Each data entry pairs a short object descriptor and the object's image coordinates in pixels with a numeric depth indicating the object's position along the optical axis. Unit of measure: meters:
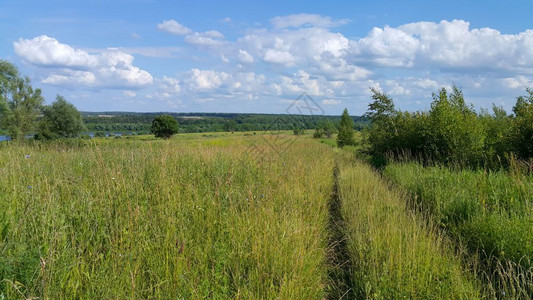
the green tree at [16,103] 46.03
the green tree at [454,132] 13.62
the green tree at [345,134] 49.28
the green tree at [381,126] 19.97
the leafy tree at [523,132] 10.82
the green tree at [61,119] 56.28
